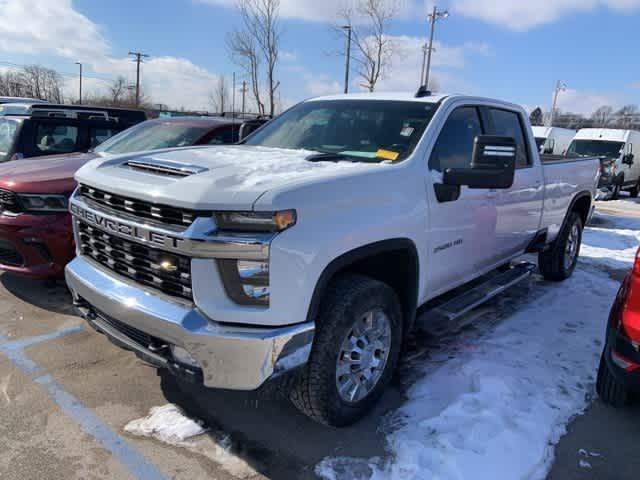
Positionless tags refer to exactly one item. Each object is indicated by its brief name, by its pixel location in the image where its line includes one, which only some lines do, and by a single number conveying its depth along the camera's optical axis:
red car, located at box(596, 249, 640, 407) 2.66
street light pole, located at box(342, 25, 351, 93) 19.56
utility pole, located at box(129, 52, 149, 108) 51.85
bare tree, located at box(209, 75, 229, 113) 36.39
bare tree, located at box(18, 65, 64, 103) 58.81
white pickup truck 2.16
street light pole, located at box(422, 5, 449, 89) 22.84
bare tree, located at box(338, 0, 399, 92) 18.66
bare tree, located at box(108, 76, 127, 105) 55.76
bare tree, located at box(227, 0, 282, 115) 18.55
